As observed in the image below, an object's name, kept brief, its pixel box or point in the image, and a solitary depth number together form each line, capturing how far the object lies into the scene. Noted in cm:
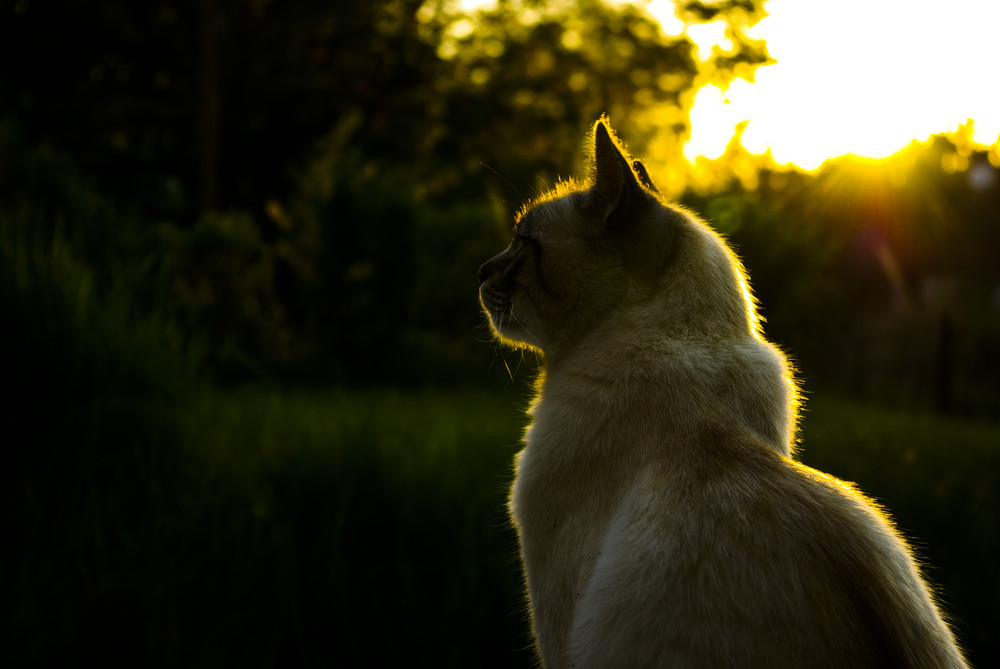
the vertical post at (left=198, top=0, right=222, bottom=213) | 783
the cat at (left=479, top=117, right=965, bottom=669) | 91
